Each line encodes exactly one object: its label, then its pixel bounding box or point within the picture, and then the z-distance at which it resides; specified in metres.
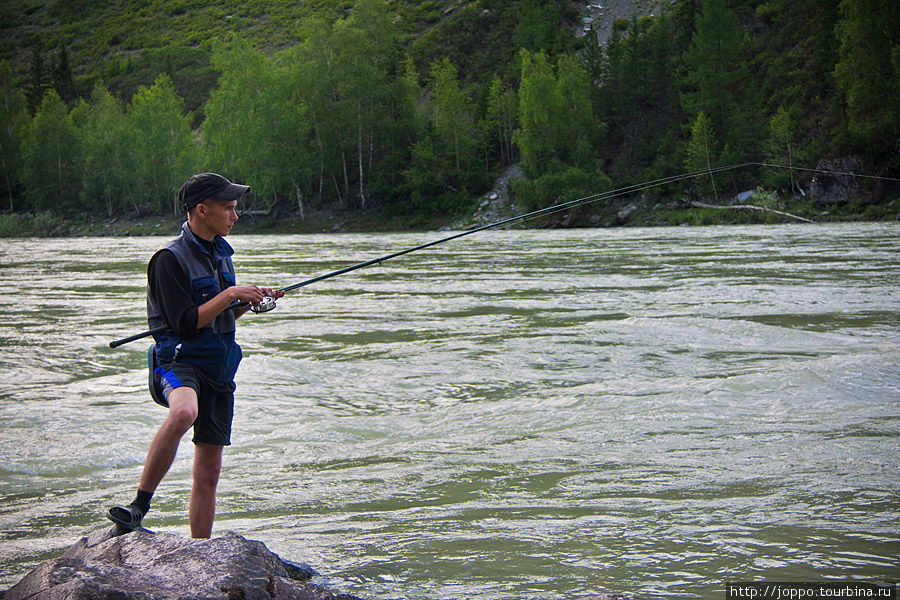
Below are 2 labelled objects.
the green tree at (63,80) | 101.81
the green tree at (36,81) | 100.19
